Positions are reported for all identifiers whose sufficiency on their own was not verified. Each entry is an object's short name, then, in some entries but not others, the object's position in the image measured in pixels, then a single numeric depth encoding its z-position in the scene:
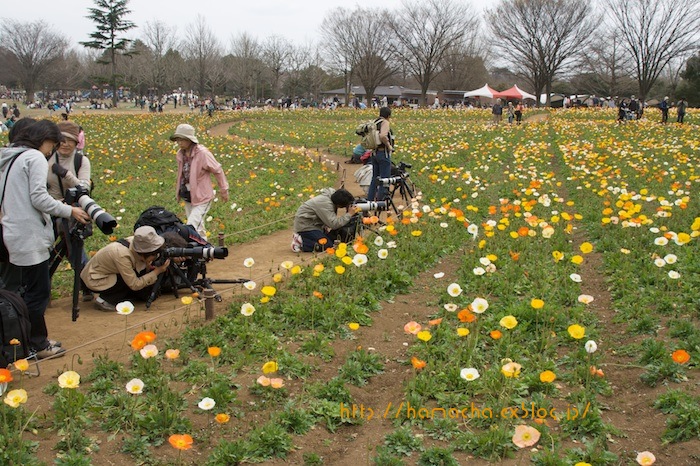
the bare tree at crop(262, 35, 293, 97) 72.88
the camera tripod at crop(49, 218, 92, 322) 5.44
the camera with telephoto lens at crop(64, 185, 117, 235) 4.79
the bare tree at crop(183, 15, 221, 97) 65.25
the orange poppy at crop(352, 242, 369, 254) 5.82
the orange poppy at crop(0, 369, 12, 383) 3.42
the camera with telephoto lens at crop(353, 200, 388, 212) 7.73
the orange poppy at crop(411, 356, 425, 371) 4.05
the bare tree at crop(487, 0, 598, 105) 51.69
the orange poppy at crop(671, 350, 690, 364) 3.64
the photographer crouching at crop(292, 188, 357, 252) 7.85
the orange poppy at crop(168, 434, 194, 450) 3.08
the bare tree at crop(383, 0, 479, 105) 60.12
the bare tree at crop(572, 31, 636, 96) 54.44
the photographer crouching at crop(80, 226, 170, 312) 5.96
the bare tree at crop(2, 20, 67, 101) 62.06
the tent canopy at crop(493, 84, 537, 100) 44.03
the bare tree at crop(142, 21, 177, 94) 67.38
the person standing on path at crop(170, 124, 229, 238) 7.25
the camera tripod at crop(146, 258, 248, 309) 6.26
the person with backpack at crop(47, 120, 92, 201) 5.85
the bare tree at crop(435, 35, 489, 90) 80.44
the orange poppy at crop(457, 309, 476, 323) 4.23
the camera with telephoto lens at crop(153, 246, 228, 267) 5.97
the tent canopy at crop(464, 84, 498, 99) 45.62
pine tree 55.31
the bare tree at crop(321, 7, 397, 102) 62.94
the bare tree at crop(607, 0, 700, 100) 43.38
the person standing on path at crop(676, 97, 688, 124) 27.39
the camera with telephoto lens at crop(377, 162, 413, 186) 10.37
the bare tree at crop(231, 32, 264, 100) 72.12
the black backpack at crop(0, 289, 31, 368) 4.28
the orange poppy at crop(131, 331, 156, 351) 3.84
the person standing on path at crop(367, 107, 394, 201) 9.75
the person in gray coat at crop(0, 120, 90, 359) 4.50
